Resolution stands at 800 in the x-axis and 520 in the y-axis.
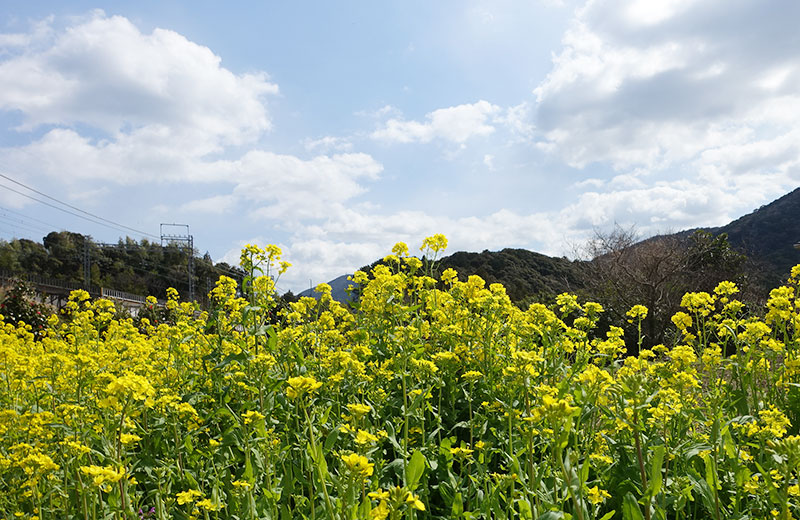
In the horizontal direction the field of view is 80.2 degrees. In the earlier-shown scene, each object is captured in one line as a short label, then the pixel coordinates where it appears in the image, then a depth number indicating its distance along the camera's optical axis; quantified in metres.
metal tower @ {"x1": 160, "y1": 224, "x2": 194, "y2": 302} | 39.70
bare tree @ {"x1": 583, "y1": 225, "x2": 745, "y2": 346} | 13.50
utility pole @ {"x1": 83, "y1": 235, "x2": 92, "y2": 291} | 39.10
